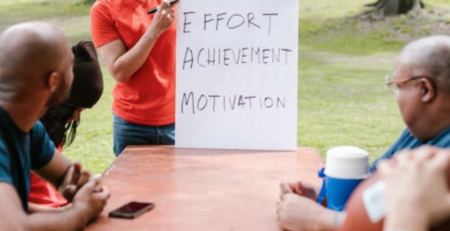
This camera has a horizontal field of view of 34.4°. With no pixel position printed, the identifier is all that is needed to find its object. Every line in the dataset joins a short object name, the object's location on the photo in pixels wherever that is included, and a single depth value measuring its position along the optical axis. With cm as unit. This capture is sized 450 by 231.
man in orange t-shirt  332
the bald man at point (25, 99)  198
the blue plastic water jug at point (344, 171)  214
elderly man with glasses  201
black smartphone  233
